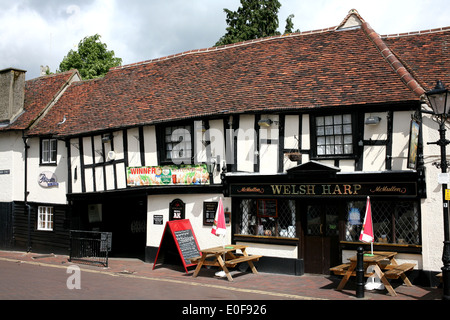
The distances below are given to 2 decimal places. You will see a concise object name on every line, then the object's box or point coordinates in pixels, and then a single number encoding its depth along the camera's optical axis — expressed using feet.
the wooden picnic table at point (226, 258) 37.50
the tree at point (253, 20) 101.24
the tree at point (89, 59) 97.40
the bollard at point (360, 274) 30.42
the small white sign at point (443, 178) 30.42
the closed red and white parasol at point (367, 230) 33.45
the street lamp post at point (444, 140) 29.68
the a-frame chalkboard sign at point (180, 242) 42.45
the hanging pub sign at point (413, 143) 33.81
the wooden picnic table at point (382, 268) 31.30
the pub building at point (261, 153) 37.29
